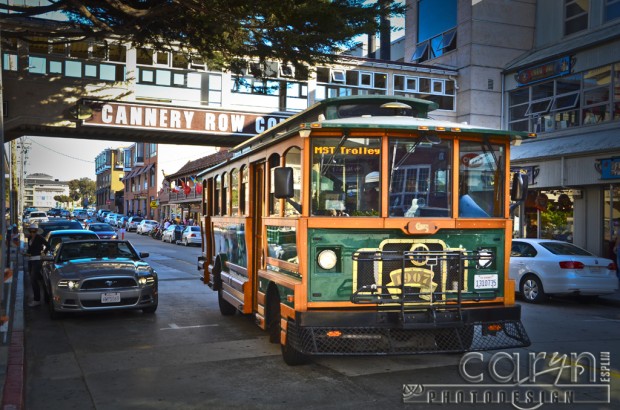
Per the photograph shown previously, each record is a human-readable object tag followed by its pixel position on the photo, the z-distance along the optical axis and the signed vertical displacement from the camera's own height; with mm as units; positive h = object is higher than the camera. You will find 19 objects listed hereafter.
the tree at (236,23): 9523 +2959
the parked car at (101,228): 34250 -1448
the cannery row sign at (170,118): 21047 +3024
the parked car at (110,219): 67288 -1726
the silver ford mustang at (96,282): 10469 -1360
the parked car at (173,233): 41750 -2022
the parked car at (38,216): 56175 -1248
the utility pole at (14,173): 41700 +2077
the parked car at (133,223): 60938 -1951
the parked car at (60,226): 25169 -933
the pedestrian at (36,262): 12602 -1206
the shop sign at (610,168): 18328 +1127
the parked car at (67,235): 15523 -825
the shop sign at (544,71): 21625 +4929
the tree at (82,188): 151625 +3689
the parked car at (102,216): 73550 -1579
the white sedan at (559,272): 13281 -1438
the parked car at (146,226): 53331 -1943
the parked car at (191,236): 38875 -2018
